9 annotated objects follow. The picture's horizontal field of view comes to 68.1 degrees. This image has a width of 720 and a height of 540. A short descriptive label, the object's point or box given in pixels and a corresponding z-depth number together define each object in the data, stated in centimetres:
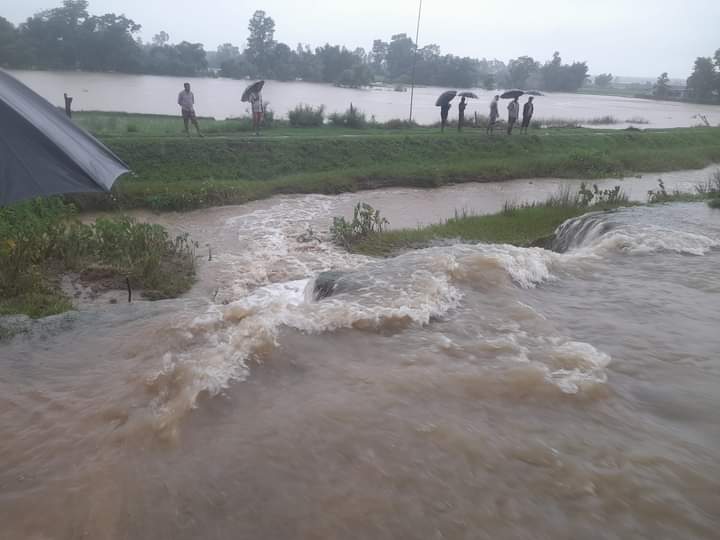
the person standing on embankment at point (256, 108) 1657
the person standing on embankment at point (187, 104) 1498
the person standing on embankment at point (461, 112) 1992
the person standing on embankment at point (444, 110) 2014
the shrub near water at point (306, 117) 2078
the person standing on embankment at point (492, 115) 1964
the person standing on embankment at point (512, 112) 1956
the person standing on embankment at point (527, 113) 2062
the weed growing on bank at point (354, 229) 927
